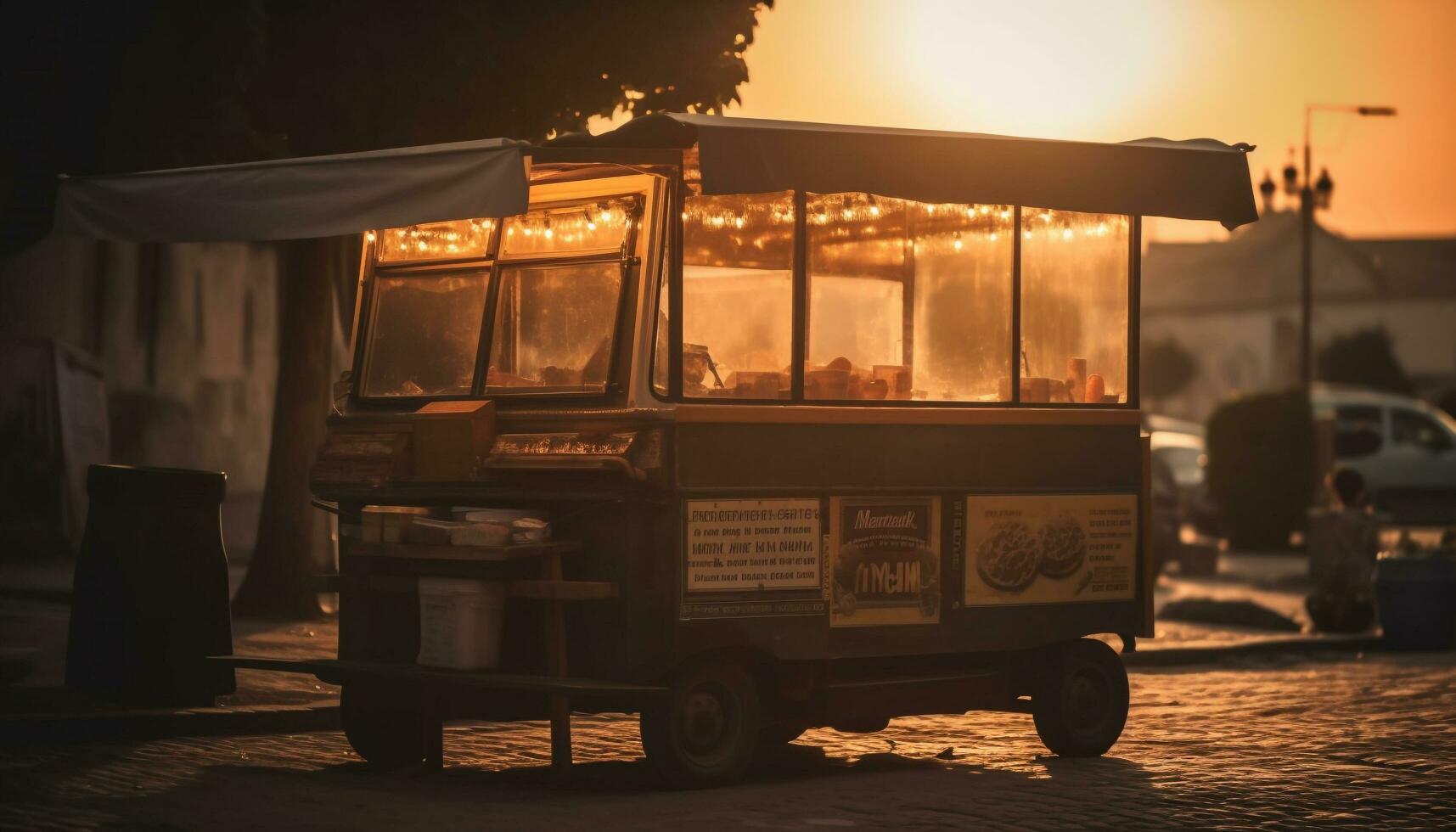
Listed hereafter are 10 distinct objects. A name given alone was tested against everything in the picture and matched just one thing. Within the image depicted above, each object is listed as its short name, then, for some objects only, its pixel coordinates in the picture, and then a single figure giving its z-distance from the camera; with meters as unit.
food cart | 9.32
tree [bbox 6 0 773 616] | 14.73
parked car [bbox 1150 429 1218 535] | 33.25
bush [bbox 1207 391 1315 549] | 31.14
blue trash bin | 18.14
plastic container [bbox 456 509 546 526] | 9.34
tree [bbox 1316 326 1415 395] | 89.19
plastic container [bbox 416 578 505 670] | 9.37
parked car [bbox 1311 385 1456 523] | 36.84
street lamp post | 35.19
